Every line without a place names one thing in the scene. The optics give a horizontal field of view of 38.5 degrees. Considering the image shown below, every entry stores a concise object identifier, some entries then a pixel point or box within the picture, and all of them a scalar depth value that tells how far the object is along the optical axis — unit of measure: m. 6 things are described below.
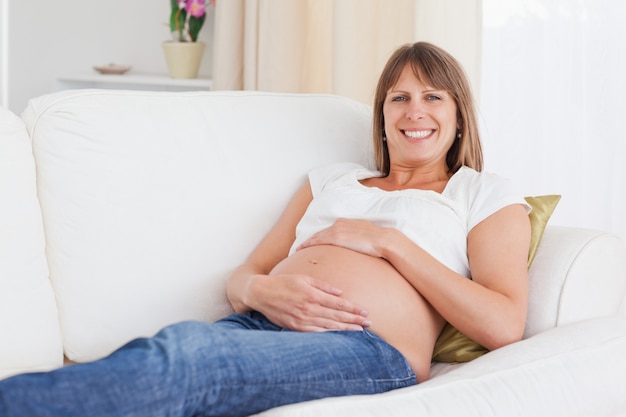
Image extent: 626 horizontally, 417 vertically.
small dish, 3.74
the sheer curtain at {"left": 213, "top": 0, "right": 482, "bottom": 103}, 2.45
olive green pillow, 1.64
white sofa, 1.50
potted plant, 3.49
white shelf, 3.54
